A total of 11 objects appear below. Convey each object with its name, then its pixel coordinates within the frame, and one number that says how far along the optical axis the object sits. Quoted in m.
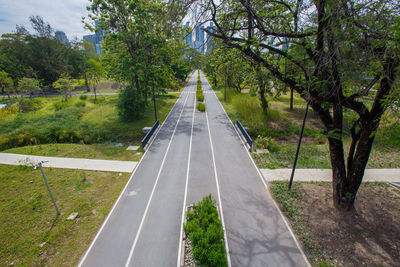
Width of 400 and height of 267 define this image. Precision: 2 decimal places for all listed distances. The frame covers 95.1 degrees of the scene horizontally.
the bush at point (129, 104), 19.50
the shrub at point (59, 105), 25.70
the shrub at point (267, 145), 13.50
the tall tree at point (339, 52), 4.85
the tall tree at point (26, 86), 27.08
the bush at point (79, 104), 26.22
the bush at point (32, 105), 27.58
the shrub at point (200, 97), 29.56
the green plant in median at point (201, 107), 24.15
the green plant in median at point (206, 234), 5.40
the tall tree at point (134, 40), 16.86
